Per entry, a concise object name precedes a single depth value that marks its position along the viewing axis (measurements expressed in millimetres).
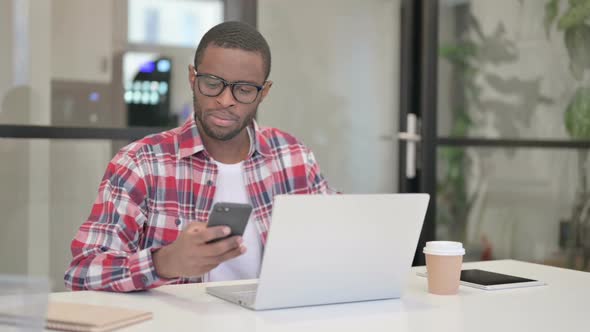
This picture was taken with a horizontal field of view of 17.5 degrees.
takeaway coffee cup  2992
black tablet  3052
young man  3080
